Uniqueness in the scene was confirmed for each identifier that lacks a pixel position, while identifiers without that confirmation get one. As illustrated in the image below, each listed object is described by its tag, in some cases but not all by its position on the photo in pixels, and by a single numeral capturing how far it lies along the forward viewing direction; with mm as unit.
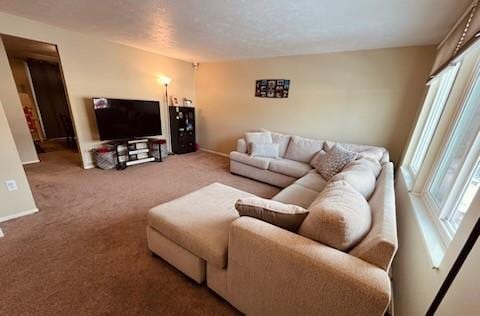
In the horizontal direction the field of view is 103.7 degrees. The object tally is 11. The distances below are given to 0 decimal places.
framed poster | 3971
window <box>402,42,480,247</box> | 1157
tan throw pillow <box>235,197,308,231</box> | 1167
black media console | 3865
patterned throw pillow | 2660
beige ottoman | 1320
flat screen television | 3560
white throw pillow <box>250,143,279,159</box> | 3648
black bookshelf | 4832
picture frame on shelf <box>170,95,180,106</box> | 4918
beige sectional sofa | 856
